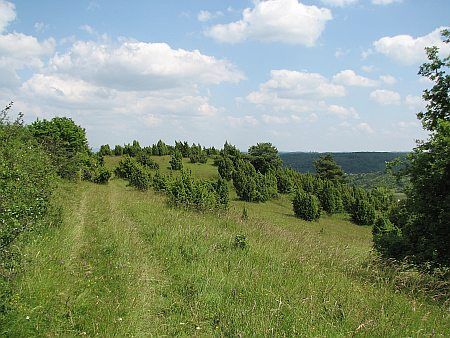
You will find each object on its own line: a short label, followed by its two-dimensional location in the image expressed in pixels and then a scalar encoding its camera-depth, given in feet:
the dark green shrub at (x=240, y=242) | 29.80
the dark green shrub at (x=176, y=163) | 215.10
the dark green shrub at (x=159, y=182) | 114.97
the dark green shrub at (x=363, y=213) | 178.70
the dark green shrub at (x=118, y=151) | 243.44
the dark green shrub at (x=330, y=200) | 188.15
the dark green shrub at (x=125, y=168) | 161.99
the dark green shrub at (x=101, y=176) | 139.34
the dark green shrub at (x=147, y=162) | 208.13
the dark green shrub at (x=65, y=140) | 96.31
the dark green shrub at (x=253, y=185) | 180.45
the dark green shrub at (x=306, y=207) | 159.53
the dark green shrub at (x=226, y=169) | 212.43
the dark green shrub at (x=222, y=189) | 134.18
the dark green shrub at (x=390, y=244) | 34.27
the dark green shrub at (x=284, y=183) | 215.72
